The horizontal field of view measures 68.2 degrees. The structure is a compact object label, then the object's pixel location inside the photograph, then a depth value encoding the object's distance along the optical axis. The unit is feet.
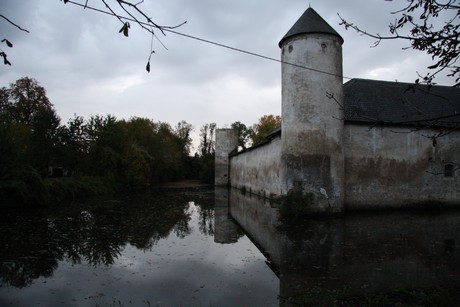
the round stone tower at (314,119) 47.11
